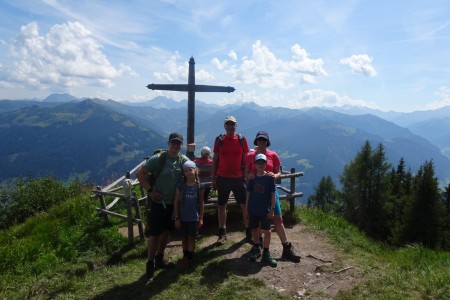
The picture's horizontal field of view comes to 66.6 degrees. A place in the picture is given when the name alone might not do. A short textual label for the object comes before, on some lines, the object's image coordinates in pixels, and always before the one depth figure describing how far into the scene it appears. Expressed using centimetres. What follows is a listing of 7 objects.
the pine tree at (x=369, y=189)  3588
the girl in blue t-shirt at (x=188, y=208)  620
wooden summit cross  1138
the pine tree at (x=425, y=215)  2769
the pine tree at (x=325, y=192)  6288
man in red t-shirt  711
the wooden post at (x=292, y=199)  999
